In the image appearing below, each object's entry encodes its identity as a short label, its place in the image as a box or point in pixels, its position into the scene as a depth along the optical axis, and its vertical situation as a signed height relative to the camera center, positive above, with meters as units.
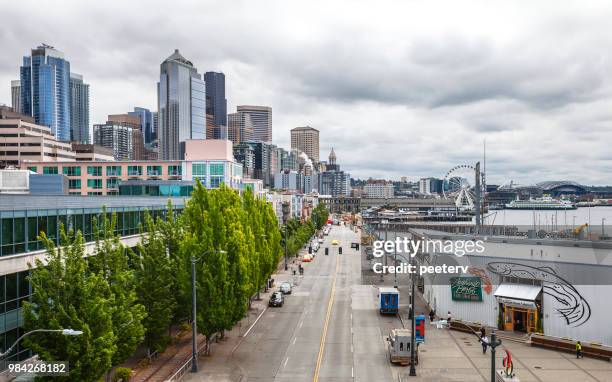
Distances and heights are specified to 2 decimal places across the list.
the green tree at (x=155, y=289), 33.16 -6.17
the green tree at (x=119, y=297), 26.50 -5.36
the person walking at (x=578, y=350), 37.59 -11.56
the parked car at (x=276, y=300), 56.28 -11.69
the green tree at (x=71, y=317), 22.75 -5.49
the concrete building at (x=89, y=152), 170.62 +13.41
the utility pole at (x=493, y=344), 25.20 -7.50
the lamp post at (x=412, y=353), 33.47 -10.60
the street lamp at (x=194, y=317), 32.78 -8.01
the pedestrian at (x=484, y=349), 37.57 -11.58
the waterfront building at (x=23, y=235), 29.14 -2.59
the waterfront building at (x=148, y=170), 99.38 +4.33
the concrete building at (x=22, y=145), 147.50 +13.59
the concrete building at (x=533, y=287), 40.12 -8.14
